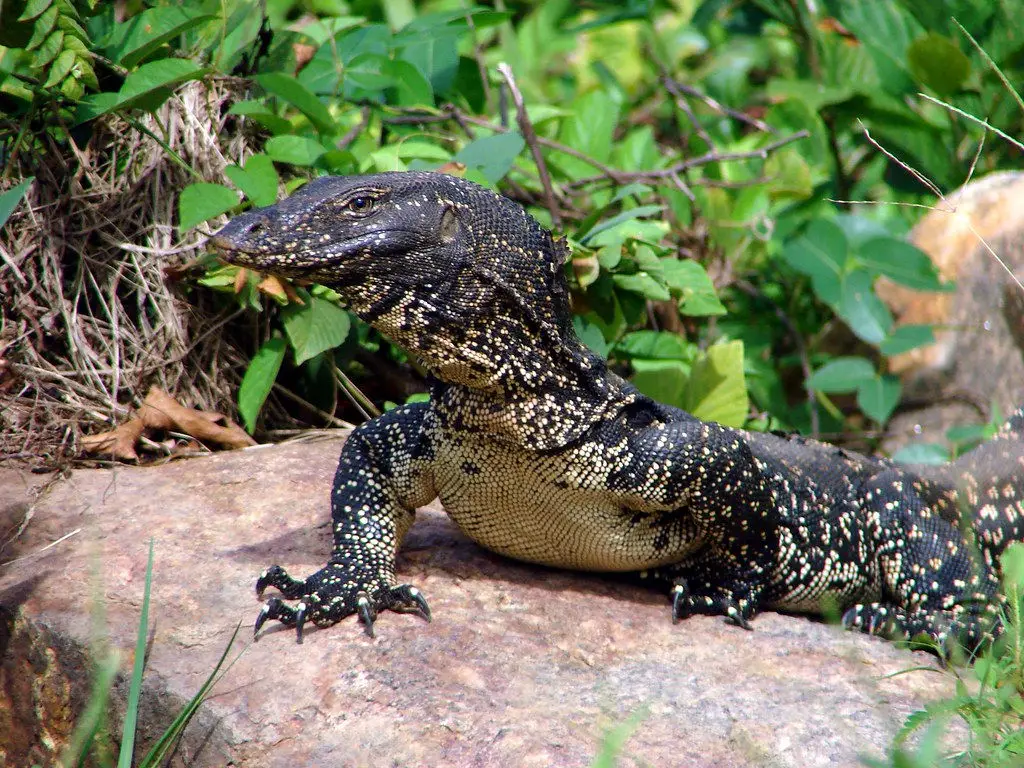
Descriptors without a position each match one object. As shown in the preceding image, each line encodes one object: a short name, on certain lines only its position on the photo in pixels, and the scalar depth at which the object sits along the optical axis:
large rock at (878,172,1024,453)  14.55
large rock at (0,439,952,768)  6.78
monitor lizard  7.46
